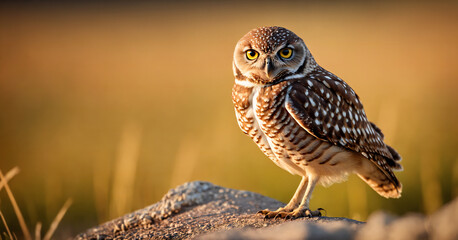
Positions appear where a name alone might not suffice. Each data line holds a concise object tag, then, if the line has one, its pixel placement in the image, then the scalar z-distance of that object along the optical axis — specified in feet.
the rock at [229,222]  12.60
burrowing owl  22.43
